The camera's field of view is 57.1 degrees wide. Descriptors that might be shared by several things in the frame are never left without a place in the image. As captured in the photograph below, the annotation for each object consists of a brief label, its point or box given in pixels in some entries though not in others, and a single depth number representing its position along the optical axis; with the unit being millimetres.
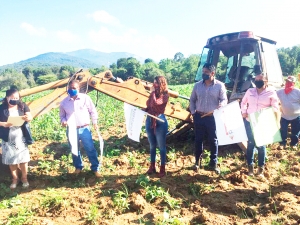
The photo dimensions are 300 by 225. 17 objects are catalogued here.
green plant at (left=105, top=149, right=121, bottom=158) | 5970
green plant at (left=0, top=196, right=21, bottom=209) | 3816
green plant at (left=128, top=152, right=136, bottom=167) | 5358
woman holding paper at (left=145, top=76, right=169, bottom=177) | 4399
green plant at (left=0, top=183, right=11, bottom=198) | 4266
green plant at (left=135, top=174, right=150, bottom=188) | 4162
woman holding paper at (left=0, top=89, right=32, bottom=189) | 4301
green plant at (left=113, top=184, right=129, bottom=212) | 3601
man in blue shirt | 4422
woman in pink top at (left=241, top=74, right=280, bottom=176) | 4258
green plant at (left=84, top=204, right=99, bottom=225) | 3297
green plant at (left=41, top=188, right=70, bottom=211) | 3680
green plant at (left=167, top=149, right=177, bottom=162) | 5573
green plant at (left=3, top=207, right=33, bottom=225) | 3309
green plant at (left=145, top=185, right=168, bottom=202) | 3790
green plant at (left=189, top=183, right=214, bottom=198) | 4013
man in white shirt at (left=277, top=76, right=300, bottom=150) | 5789
